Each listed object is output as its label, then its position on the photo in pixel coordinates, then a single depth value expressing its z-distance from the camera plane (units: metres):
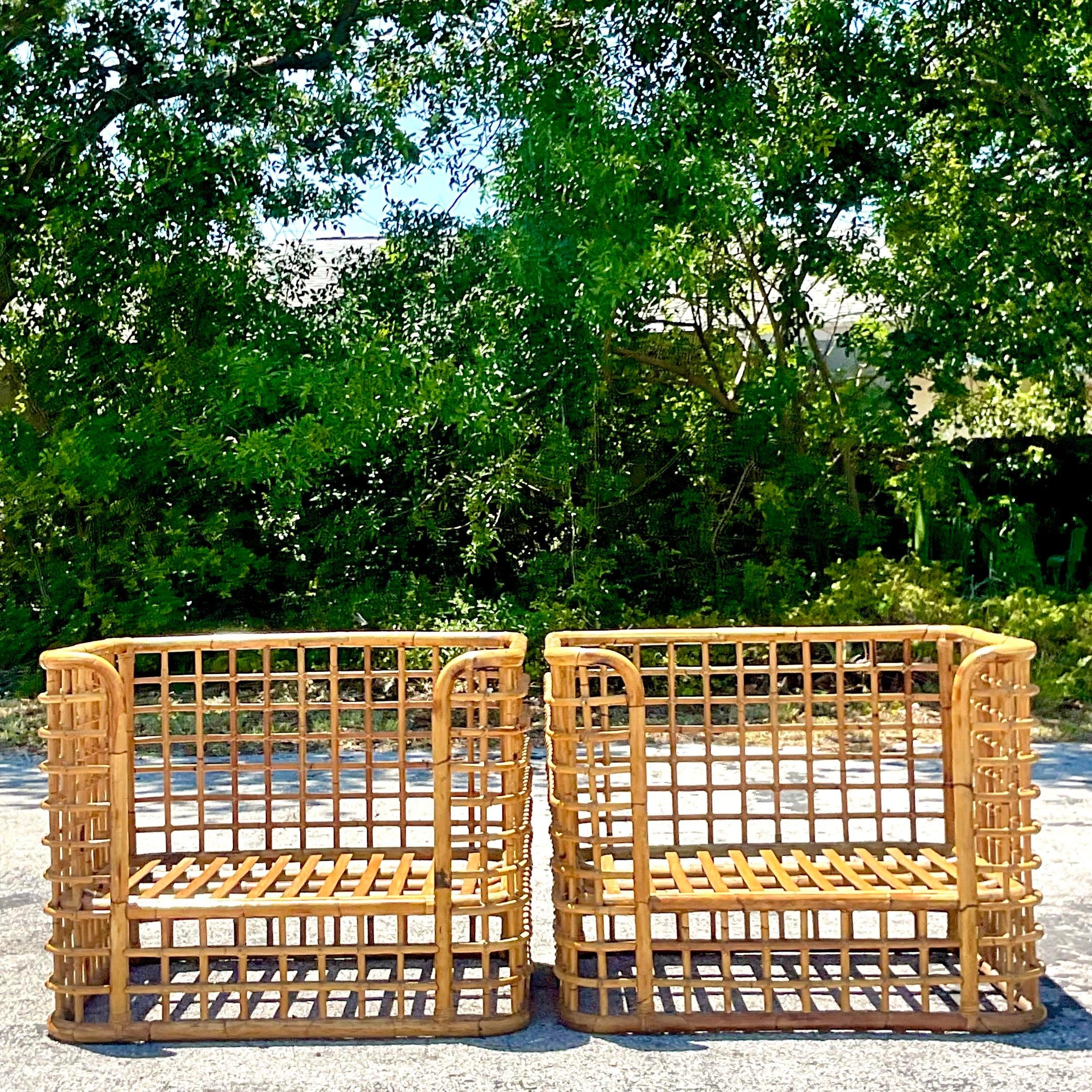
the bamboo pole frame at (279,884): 3.11
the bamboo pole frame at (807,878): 3.11
